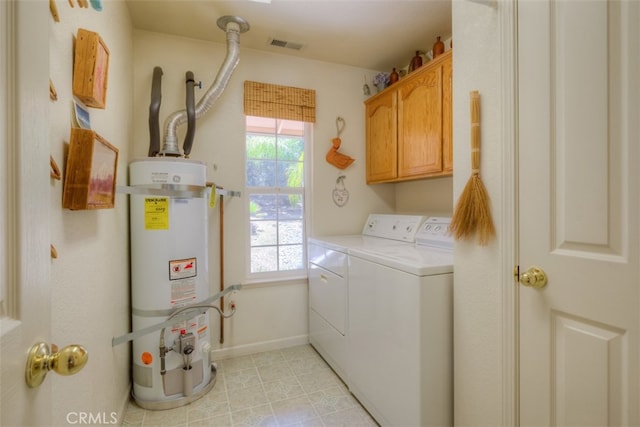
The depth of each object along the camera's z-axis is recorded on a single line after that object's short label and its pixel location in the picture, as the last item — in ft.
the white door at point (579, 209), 2.76
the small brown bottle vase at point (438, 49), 6.94
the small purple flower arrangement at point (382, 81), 8.80
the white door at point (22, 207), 1.49
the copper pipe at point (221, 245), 7.85
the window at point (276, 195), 8.53
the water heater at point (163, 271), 6.03
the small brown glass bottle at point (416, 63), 7.62
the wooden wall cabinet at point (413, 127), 6.52
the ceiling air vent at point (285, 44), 7.82
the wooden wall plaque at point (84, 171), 3.52
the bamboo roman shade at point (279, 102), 8.16
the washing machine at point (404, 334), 4.54
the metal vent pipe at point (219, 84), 6.79
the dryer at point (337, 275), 6.76
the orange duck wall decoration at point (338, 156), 8.96
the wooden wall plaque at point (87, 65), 3.75
